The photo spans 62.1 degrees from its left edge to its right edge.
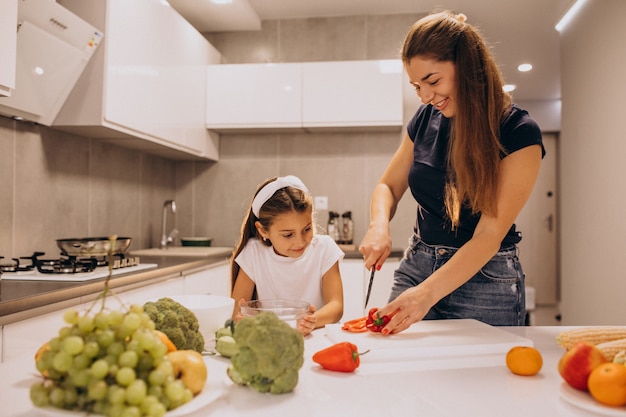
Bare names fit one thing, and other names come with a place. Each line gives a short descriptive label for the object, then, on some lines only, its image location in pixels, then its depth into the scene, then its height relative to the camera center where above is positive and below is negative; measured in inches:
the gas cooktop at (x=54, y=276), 73.1 -8.9
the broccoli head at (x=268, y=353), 28.0 -7.5
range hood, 78.5 +25.7
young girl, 70.3 -5.4
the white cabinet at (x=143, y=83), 93.8 +27.5
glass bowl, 37.4 -7.0
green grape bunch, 23.9 -7.3
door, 279.3 -10.7
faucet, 137.3 -4.8
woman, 50.2 +3.7
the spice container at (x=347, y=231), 145.2 -4.4
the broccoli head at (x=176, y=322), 33.2 -7.0
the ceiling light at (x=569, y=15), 136.4 +55.8
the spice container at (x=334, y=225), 145.4 -2.7
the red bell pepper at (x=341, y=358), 34.7 -9.6
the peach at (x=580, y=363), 29.8 -8.5
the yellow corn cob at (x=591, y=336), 36.4 -8.5
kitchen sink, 122.3 -9.1
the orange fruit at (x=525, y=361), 34.0 -9.6
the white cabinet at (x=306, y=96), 135.9 +32.0
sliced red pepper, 42.7 -8.7
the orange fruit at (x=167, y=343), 29.1 -7.2
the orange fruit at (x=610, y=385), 27.5 -9.0
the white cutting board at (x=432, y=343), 38.0 -9.9
